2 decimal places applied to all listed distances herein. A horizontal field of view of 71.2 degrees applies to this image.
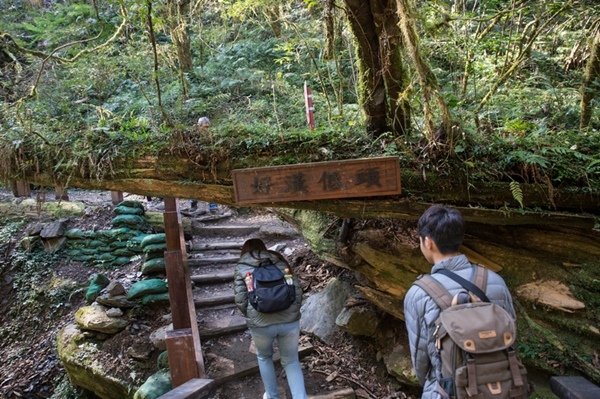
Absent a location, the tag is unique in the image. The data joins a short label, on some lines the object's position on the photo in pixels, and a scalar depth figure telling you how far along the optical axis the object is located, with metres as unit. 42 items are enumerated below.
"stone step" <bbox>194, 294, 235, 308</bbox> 6.58
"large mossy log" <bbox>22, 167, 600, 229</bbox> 3.41
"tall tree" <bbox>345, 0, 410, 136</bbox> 3.82
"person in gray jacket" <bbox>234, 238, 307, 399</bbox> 3.80
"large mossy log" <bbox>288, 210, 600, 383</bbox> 3.55
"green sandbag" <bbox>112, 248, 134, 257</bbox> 9.18
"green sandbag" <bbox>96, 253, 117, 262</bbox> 9.08
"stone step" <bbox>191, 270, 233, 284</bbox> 7.18
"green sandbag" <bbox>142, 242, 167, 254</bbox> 7.98
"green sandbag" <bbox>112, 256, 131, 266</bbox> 9.00
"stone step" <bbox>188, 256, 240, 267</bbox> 7.88
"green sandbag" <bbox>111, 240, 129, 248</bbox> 9.30
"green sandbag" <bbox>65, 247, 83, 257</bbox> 9.30
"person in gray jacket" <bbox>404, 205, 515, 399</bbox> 2.16
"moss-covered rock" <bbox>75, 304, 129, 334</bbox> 6.52
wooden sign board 3.56
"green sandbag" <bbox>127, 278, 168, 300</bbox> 6.85
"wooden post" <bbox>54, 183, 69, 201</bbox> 4.64
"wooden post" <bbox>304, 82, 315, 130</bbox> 5.18
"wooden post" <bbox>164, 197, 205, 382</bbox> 5.57
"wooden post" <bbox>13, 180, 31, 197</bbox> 4.99
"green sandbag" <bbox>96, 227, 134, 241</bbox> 9.41
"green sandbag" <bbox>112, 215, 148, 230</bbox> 9.67
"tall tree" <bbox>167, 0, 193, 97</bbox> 11.59
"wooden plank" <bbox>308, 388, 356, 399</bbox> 4.72
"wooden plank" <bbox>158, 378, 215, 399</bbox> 3.98
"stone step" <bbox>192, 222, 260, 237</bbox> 9.53
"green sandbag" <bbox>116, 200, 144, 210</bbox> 10.21
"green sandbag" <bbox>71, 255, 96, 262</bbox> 9.18
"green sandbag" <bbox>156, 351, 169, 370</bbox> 5.61
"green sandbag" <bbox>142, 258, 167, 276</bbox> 7.77
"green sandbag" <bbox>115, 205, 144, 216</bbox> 9.98
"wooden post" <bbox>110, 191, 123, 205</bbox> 10.91
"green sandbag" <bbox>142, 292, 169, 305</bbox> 6.88
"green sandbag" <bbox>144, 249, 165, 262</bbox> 8.05
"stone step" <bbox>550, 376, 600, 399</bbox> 2.35
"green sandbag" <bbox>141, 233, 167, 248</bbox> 8.07
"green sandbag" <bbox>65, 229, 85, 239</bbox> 9.49
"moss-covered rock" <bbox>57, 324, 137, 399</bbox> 5.88
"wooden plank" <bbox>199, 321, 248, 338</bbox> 5.95
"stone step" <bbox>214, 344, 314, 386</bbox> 5.12
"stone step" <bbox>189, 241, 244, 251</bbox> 8.56
